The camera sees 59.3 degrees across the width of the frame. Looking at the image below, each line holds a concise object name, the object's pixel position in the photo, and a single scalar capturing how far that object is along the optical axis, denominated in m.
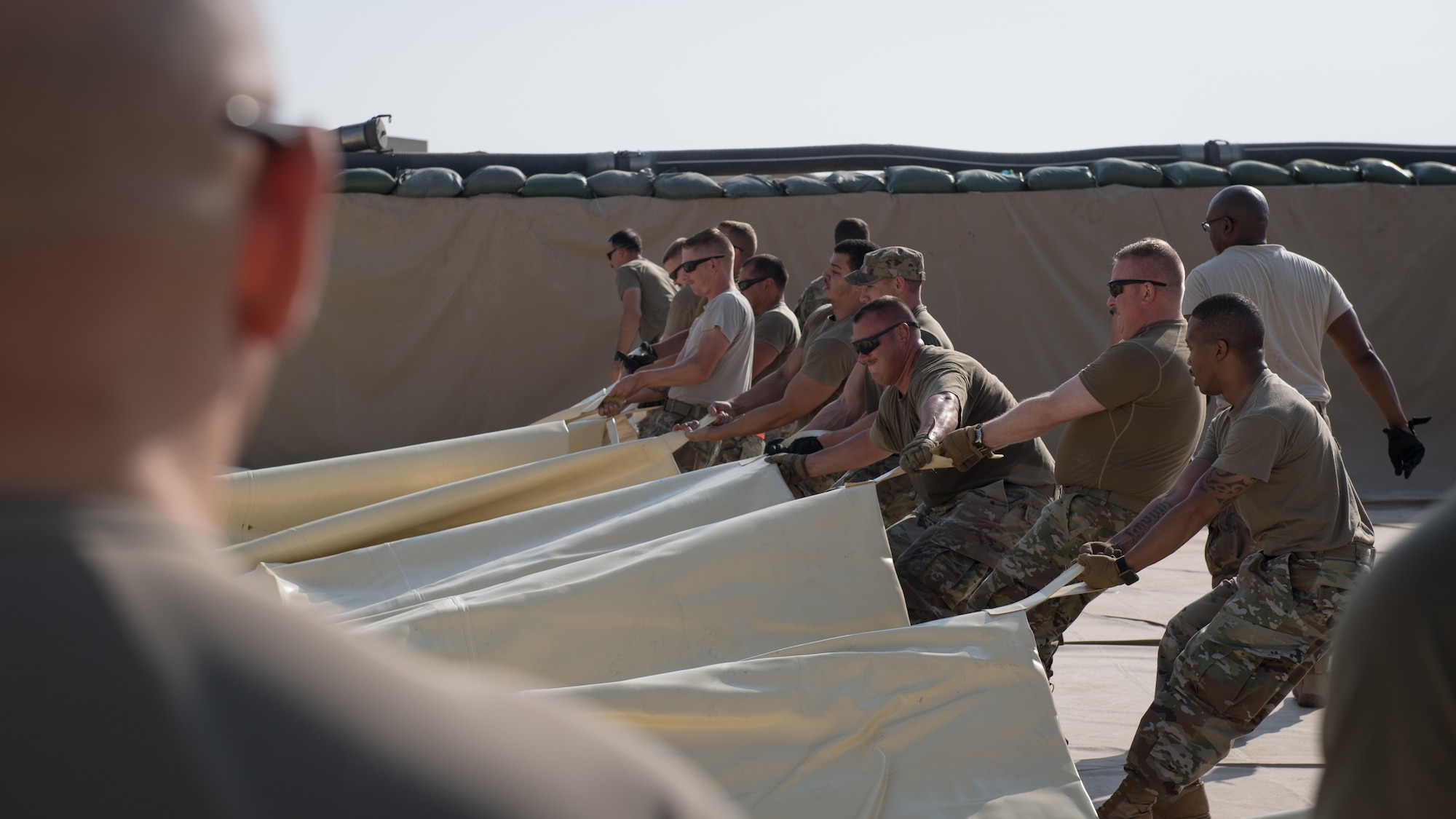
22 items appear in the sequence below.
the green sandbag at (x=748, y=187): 11.00
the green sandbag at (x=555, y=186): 11.03
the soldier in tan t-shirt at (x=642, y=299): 8.73
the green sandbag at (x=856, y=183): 11.12
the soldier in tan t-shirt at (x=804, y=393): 5.56
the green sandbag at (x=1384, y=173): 11.02
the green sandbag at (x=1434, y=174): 11.00
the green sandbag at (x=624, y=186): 11.05
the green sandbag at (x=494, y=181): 10.99
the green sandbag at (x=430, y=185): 10.89
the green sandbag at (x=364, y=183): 10.85
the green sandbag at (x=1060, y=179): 11.08
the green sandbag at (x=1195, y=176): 10.98
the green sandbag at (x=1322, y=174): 11.03
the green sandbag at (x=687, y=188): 10.93
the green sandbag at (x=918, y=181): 11.06
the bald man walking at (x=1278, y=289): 4.78
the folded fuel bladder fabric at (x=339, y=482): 4.92
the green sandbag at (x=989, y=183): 11.13
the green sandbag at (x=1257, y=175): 10.98
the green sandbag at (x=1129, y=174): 11.03
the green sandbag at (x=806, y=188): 11.06
